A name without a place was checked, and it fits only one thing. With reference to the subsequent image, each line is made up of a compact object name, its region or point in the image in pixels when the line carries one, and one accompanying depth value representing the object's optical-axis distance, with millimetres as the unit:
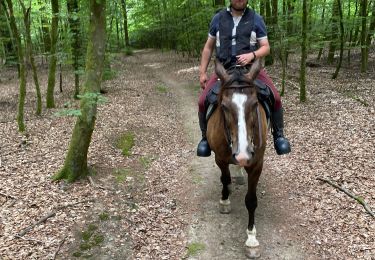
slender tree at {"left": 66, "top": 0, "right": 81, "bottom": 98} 14573
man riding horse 5760
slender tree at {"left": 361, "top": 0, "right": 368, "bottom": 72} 16303
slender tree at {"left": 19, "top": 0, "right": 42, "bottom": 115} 11275
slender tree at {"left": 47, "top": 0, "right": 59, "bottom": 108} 13641
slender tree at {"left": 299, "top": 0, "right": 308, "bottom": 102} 12509
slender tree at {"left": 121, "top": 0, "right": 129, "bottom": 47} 39181
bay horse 4348
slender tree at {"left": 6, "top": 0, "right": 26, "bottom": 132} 10602
